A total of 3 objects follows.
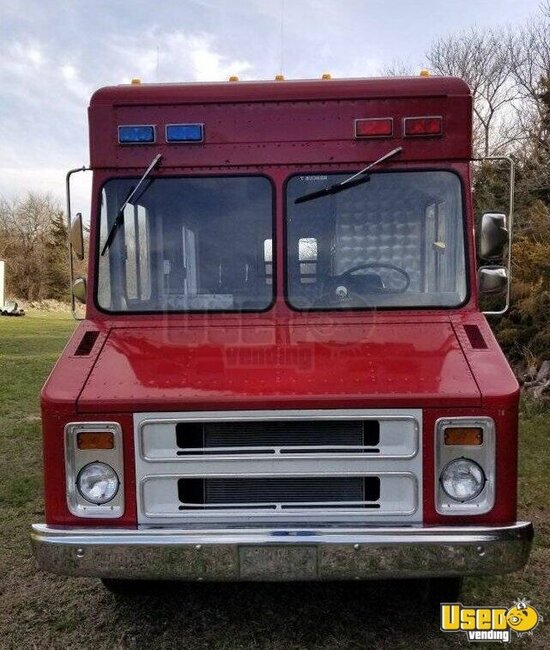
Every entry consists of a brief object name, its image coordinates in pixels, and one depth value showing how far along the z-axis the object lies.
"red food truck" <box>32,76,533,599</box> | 2.72
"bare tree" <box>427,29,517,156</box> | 23.84
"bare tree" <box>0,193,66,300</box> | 52.78
